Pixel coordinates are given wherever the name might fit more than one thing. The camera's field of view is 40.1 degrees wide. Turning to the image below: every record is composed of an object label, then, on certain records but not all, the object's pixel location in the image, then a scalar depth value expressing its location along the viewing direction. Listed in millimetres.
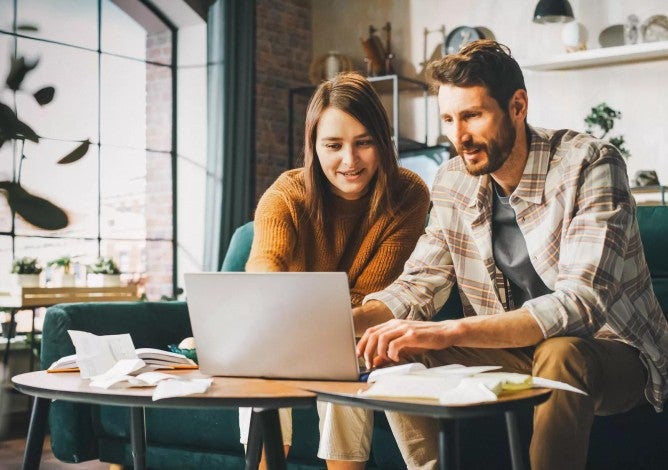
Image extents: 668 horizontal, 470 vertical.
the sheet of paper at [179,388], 1299
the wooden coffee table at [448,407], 1136
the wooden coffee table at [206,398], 1279
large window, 4891
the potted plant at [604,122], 5078
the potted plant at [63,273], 4512
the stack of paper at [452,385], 1174
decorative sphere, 5316
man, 1476
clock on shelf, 5648
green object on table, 2049
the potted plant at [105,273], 4703
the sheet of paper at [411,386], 1220
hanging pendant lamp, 5145
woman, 2221
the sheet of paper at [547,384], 1271
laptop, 1367
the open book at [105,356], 1607
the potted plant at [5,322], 4602
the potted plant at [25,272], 4223
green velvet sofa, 2070
